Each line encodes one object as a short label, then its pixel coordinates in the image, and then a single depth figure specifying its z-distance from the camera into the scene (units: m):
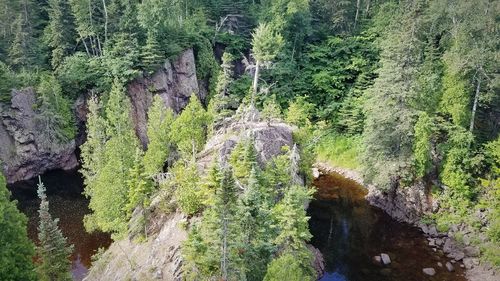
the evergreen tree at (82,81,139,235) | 36.41
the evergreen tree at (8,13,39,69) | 54.56
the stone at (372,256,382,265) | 38.36
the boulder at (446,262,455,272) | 37.68
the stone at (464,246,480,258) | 38.75
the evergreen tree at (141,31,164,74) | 57.12
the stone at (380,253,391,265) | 38.25
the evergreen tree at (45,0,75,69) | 57.34
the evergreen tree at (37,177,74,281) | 26.61
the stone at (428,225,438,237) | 42.78
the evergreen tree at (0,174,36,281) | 24.30
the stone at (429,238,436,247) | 41.41
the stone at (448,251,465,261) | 38.97
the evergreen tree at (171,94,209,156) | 40.29
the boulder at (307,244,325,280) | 35.88
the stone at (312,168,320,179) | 56.44
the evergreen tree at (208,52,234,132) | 45.97
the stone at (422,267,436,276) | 36.84
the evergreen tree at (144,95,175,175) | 40.28
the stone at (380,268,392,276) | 36.74
